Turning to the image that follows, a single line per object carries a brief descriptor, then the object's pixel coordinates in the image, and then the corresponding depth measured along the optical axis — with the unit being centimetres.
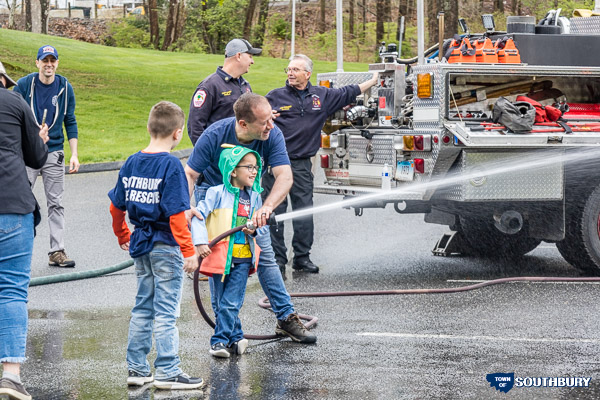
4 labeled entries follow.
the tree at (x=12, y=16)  5019
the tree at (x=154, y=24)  4944
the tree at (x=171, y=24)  4788
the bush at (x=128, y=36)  5206
